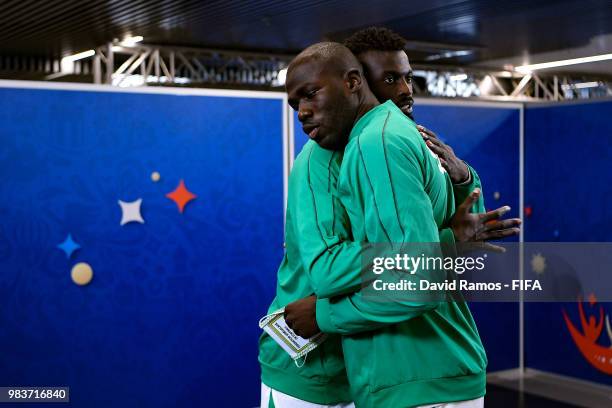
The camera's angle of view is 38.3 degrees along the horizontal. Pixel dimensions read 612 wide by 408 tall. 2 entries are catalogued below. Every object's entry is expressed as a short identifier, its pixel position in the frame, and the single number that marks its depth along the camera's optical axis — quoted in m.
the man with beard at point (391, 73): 1.92
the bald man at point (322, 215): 1.58
